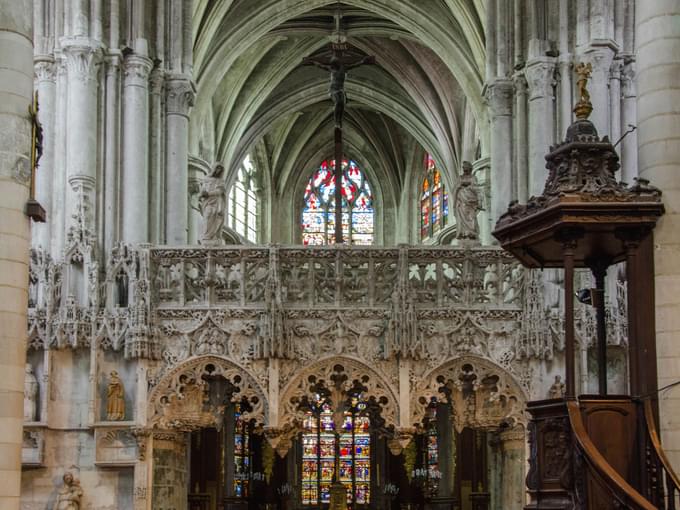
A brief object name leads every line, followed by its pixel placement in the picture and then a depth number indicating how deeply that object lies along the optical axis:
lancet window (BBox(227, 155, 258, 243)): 43.70
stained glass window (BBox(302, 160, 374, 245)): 48.78
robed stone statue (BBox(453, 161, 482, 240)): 22.48
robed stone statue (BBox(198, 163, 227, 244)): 22.34
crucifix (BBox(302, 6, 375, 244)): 25.72
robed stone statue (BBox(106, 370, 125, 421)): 20.97
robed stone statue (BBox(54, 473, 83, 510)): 20.34
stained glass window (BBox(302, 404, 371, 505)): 39.69
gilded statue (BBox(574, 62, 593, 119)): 12.81
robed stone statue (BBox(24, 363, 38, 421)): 20.64
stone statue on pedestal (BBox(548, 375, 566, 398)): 20.58
